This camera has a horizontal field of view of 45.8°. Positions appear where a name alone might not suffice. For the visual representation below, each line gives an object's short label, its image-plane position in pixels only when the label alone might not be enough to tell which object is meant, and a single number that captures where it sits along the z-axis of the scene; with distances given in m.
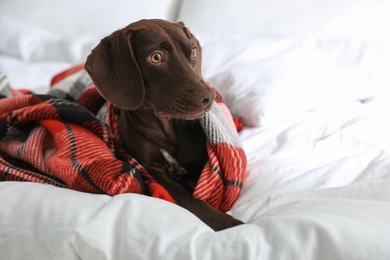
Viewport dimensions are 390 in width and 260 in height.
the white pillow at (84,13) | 2.47
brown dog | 1.08
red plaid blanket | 1.09
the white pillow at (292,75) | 1.52
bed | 0.70
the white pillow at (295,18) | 1.99
